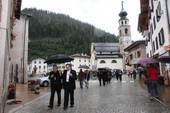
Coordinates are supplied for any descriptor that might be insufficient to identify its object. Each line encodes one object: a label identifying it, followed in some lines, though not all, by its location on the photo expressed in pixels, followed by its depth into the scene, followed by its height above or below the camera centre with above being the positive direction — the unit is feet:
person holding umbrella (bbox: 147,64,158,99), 21.24 -2.51
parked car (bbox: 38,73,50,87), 46.50 -5.81
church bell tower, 156.30 +42.65
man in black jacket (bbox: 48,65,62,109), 18.20 -2.02
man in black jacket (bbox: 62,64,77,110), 17.75 -2.29
